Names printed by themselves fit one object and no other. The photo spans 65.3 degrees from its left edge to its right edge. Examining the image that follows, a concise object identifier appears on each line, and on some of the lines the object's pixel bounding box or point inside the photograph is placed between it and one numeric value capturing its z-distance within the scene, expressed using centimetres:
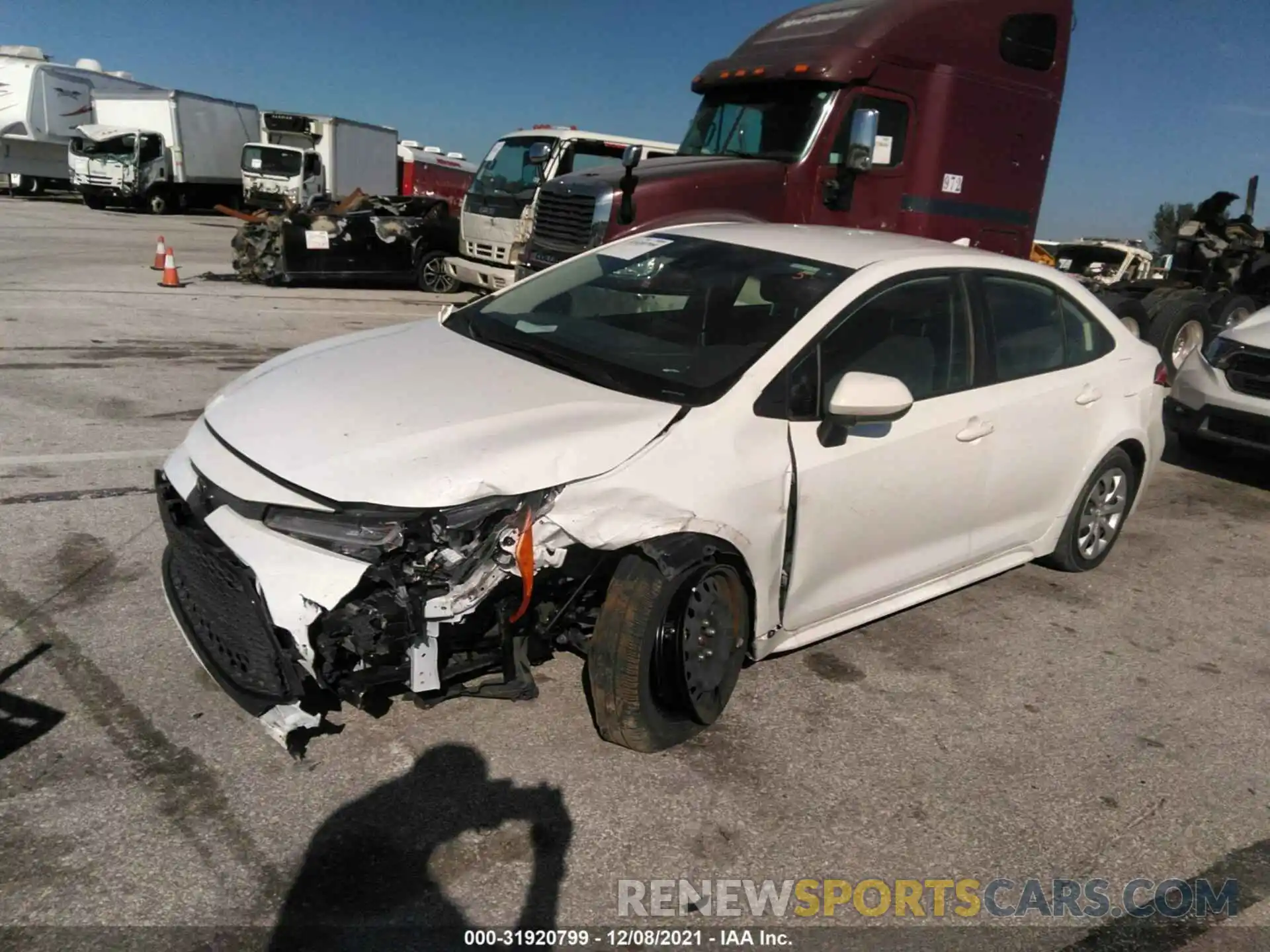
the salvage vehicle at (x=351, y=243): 1365
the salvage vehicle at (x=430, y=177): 3184
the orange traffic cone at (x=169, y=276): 1316
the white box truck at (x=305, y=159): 2577
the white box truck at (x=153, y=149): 2722
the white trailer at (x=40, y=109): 2736
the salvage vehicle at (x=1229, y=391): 690
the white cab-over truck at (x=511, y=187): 1217
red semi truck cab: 815
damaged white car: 281
